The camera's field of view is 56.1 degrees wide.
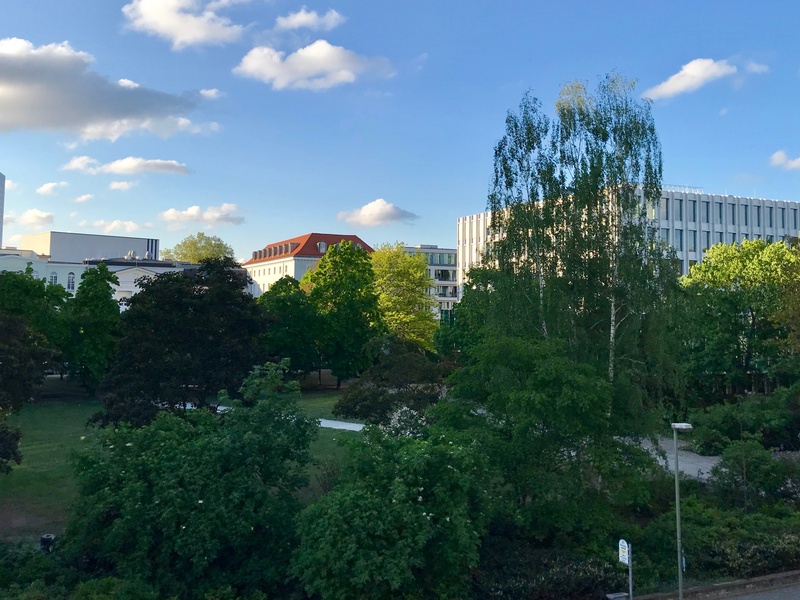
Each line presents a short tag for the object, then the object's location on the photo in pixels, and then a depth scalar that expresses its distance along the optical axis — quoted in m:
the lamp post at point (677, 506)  16.19
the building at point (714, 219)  79.25
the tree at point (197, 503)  17.34
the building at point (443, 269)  121.38
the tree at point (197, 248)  121.56
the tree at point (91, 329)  49.34
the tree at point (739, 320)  40.81
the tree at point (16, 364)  26.84
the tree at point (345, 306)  53.78
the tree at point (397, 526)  15.78
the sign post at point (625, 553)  15.92
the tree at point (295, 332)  52.50
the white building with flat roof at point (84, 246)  108.31
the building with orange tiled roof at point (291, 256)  116.00
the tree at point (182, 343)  29.33
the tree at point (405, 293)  64.50
